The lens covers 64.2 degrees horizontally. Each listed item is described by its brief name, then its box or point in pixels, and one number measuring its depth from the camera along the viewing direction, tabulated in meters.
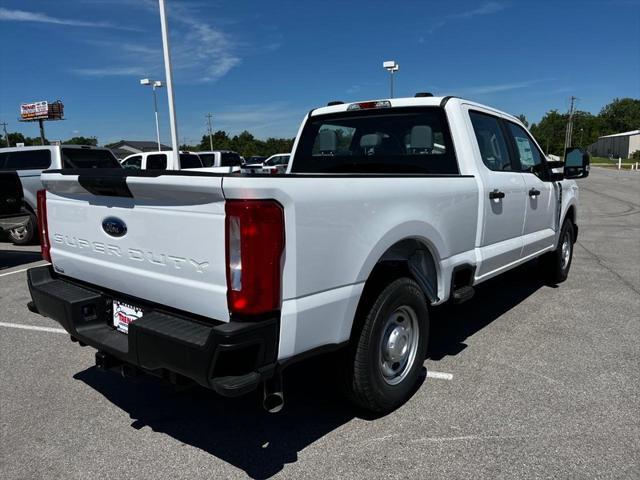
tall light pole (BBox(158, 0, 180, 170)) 17.27
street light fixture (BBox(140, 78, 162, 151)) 29.96
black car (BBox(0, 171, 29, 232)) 7.59
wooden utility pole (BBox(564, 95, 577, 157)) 80.00
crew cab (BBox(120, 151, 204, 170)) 18.03
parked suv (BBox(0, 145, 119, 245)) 10.59
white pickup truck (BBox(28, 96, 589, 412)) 2.24
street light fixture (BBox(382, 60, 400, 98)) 24.17
